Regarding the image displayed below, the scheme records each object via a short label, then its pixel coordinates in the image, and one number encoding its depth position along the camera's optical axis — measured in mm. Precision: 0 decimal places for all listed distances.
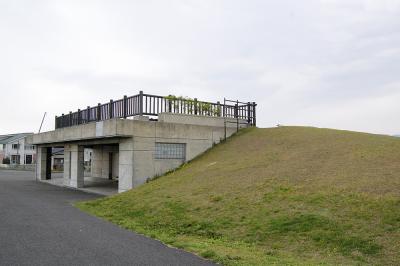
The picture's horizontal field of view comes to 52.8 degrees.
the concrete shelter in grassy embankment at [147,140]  18797
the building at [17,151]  80250
